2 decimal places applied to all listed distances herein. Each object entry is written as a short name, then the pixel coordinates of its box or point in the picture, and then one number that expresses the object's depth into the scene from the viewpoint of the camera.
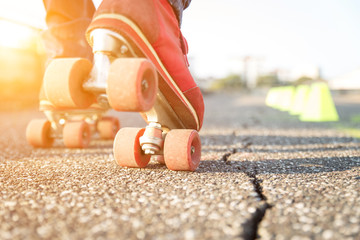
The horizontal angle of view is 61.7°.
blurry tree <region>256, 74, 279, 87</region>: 46.78
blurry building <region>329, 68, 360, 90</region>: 27.54
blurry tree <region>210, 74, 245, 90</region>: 43.60
